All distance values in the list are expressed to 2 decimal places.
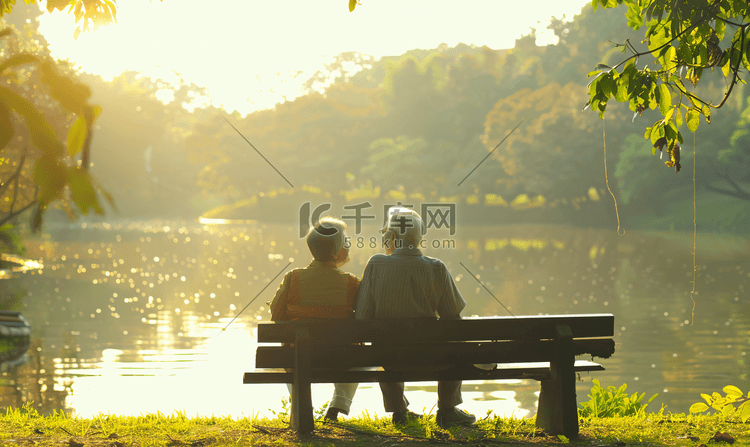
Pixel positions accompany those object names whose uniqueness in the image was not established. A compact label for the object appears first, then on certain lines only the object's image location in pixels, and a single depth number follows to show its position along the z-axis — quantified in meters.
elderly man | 7.05
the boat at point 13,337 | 16.69
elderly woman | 7.14
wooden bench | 6.56
